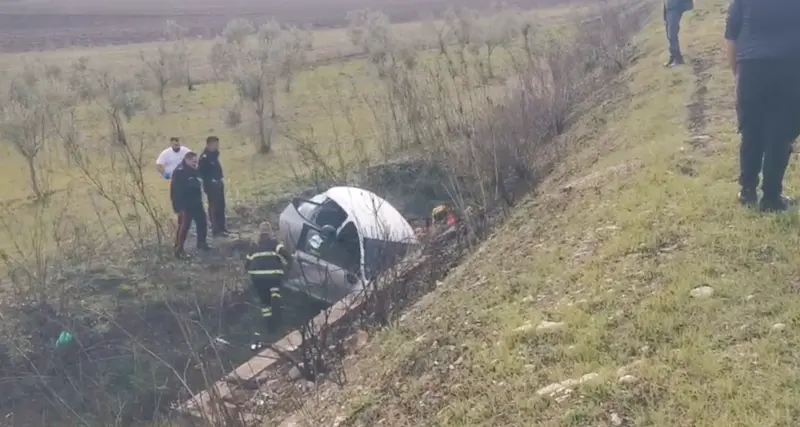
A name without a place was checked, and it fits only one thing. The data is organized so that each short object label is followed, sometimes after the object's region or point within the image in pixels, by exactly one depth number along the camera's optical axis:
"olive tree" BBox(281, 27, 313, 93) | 27.84
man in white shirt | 12.47
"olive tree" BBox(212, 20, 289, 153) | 20.17
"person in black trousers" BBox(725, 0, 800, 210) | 5.46
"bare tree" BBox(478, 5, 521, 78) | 31.45
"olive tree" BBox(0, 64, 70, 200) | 16.44
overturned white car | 9.78
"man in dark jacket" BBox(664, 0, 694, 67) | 13.80
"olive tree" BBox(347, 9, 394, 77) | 27.59
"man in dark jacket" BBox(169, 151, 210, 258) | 11.66
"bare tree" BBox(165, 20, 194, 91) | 30.84
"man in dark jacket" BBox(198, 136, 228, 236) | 12.22
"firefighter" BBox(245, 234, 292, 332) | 10.34
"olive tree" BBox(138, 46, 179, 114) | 28.66
